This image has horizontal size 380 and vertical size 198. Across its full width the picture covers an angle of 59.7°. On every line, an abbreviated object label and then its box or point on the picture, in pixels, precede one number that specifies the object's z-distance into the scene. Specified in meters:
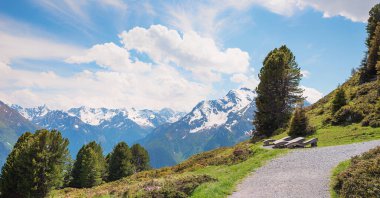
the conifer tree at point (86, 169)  72.12
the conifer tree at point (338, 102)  48.38
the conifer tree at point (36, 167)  38.12
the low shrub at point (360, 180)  14.19
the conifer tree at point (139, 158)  106.14
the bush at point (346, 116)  42.28
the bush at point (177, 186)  19.98
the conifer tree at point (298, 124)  43.06
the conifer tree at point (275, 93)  56.78
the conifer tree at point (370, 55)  63.44
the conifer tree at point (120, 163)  88.81
